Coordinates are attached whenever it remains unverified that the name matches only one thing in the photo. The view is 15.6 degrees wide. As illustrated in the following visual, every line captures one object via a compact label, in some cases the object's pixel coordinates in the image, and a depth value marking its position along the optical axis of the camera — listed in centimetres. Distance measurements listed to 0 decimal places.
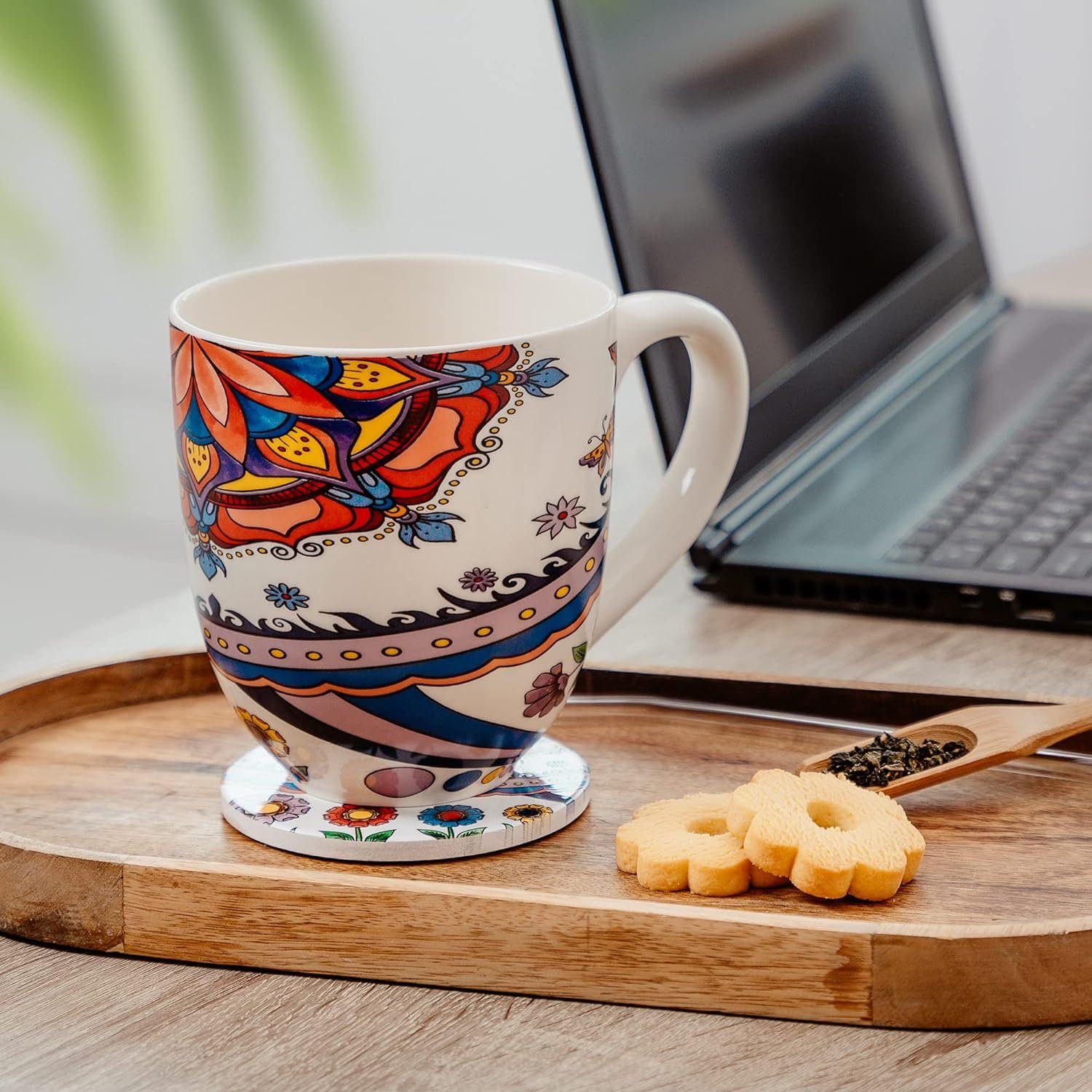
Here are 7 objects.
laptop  108
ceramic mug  87
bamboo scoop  93
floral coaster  90
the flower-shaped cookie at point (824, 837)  88
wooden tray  86
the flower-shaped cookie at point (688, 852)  88
